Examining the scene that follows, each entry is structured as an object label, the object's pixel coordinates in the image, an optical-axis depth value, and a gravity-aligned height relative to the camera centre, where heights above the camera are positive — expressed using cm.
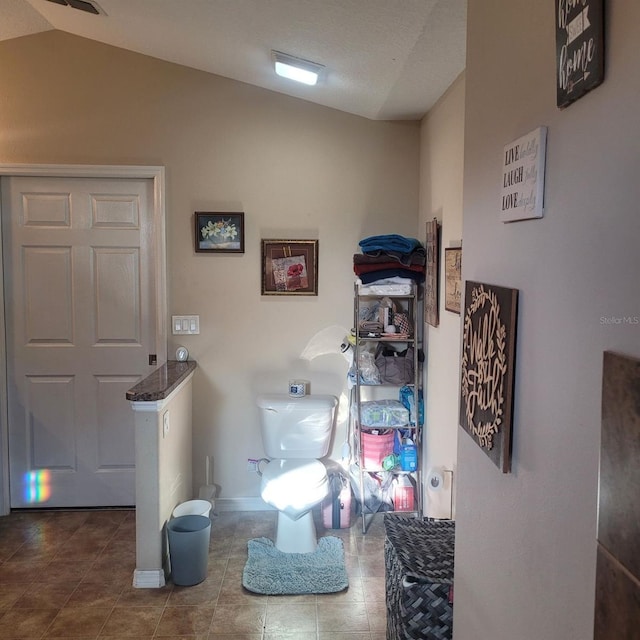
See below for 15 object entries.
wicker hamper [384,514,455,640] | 187 -95
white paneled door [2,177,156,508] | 348 -24
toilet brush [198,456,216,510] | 350 -118
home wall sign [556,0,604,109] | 78 +35
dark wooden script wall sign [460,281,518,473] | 117 -17
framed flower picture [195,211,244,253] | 344 +35
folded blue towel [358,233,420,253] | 315 +25
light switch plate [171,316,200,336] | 349 -21
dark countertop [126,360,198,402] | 269 -46
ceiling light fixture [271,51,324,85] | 275 +108
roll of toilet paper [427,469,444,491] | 277 -90
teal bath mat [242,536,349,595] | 272 -136
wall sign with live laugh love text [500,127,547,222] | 101 +21
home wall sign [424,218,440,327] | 296 +9
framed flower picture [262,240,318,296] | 348 +14
